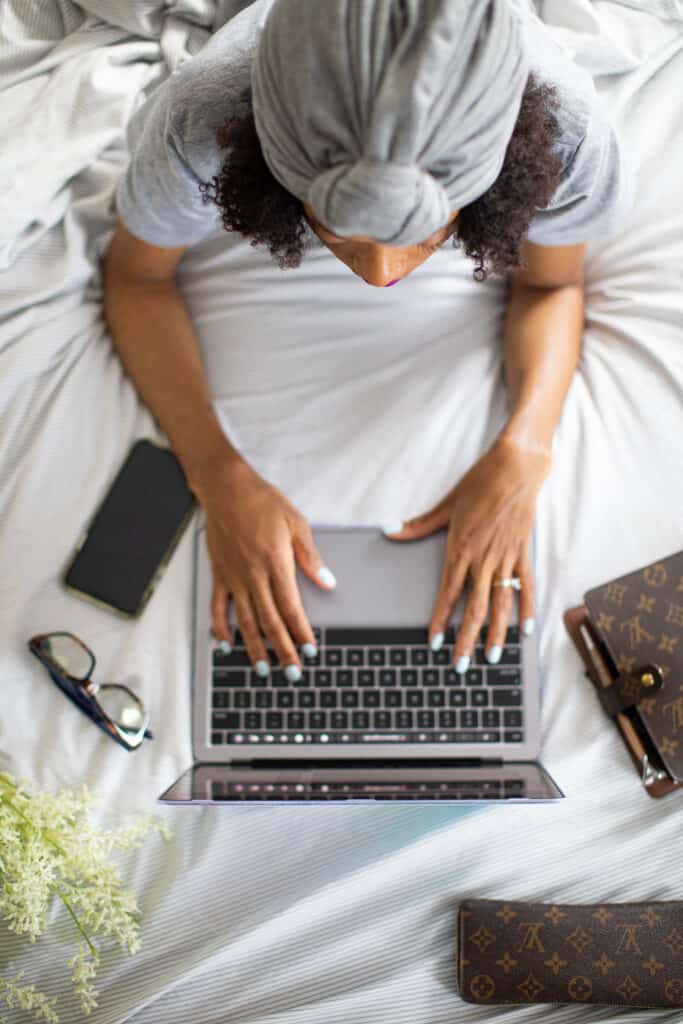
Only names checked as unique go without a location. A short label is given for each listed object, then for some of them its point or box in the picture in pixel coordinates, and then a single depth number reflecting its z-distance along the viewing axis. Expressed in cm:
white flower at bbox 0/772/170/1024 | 81
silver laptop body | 97
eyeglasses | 103
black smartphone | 108
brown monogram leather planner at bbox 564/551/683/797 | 97
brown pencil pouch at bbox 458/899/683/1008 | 97
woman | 56
